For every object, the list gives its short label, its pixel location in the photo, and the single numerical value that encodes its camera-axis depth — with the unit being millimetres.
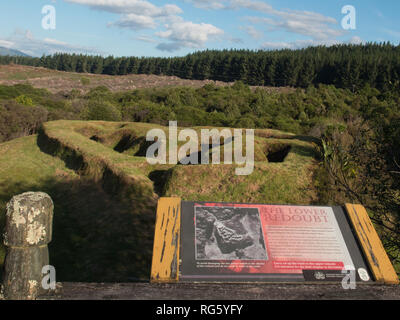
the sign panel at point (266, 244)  3902
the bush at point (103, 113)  30934
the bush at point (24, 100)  36062
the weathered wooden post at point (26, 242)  3211
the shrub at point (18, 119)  23703
